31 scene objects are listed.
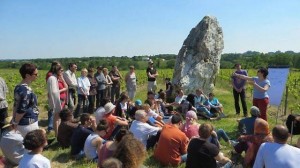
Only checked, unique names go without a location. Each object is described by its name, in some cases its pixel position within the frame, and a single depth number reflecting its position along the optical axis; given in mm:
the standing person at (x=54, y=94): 5454
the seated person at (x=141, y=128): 4984
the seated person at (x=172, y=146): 4493
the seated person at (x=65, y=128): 5340
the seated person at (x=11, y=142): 4282
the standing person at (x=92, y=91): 8141
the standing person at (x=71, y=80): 7049
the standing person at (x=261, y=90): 6384
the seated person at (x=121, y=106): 6609
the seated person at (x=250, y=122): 5059
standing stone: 10348
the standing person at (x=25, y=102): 3917
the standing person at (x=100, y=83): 8481
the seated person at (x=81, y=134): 4949
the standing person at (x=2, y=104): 5210
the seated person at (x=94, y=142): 4411
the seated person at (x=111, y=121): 5407
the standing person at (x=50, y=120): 6412
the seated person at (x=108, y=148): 3442
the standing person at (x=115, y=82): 9431
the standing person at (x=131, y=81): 9404
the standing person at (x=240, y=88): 8525
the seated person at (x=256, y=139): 3914
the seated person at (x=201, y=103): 8218
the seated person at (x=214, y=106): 8465
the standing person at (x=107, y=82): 8734
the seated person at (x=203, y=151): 3760
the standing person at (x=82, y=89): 7559
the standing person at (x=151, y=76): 9914
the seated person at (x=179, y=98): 8399
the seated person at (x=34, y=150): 2942
